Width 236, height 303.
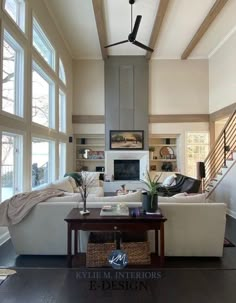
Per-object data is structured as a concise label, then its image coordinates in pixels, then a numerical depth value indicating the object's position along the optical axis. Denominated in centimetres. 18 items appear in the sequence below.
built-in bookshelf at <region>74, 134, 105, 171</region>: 1021
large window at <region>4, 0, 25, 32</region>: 478
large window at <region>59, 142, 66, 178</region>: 855
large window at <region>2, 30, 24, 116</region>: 449
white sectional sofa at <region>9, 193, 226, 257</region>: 341
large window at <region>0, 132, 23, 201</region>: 450
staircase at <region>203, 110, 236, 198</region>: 623
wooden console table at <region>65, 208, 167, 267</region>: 294
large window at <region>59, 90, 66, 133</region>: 874
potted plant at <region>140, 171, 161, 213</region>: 316
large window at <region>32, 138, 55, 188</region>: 612
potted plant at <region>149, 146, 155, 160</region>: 1007
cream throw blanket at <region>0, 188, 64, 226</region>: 338
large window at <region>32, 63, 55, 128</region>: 608
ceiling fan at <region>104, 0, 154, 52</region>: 539
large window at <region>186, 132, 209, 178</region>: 979
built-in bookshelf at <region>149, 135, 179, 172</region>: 1013
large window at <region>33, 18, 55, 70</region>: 604
